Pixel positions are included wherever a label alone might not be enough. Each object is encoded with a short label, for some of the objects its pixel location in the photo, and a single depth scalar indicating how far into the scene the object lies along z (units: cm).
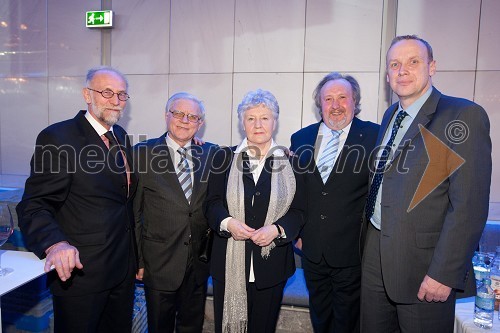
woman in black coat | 212
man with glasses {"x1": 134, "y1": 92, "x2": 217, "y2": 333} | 226
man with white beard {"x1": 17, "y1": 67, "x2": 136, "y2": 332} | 182
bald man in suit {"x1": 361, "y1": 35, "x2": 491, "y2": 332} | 163
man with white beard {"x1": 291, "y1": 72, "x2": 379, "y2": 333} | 229
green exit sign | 458
